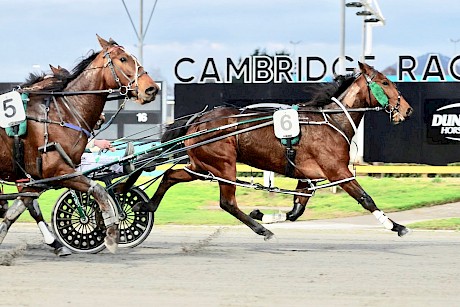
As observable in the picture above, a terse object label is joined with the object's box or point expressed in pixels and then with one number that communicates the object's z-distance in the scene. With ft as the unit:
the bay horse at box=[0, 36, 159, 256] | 33.47
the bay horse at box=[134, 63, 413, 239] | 38.22
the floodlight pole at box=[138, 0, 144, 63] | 107.45
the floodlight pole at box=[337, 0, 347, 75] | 71.67
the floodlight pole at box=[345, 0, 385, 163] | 73.72
